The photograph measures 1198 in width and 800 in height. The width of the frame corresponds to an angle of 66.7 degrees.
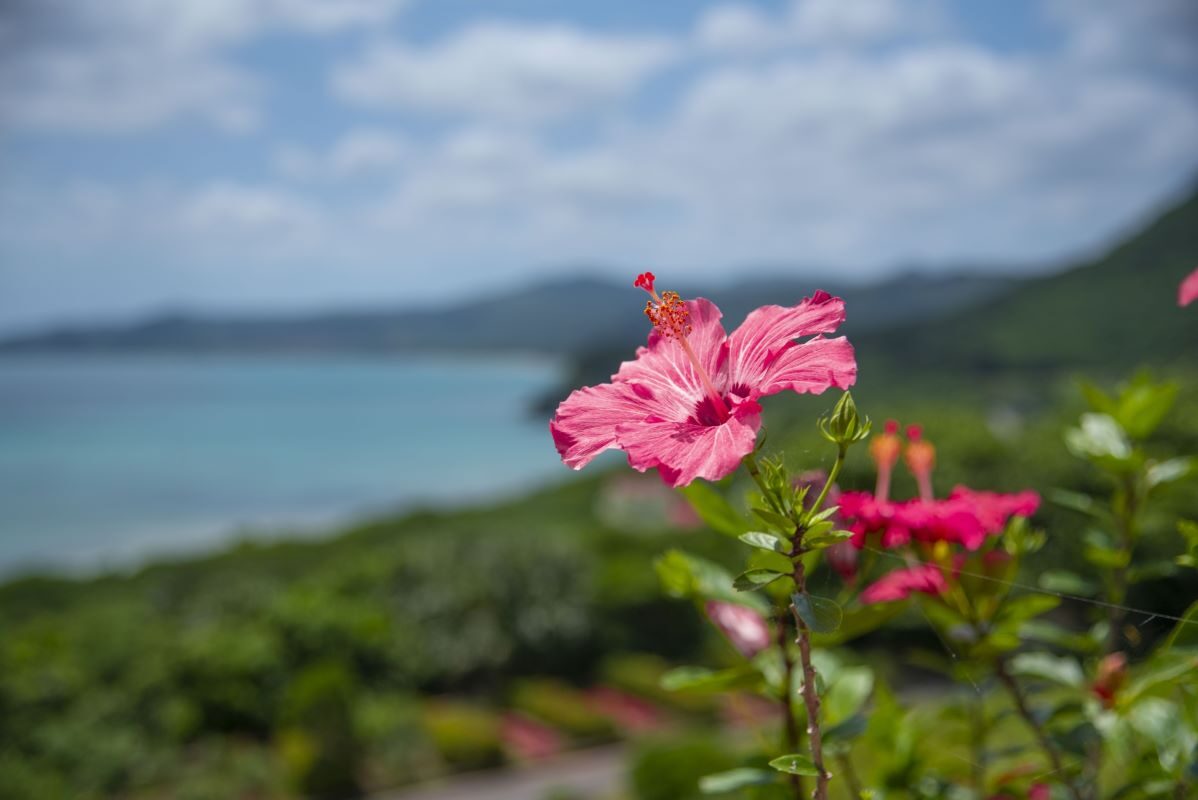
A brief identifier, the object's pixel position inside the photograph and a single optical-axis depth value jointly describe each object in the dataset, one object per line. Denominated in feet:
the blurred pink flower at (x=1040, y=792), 3.45
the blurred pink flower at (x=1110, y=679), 3.16
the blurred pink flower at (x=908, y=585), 2.66
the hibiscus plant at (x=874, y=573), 2.03
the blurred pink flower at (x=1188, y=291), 2.64
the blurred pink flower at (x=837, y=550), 2.46
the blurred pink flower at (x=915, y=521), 2.48
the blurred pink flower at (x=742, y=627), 3.07
